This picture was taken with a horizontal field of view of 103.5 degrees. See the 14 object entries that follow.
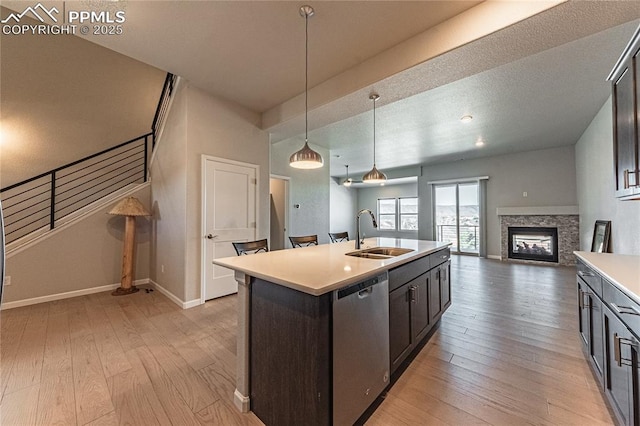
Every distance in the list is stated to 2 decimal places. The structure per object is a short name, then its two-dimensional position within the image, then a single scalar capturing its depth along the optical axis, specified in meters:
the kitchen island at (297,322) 1.26
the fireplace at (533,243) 6.30
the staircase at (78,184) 4.27
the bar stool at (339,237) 3.83
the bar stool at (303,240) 3.25
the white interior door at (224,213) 3.62
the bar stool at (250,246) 2.51
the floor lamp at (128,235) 4.01
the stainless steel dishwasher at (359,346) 1.32
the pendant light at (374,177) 3.38
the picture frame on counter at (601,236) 3.94
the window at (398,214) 10.52
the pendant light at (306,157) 2.35
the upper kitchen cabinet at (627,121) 1.67
